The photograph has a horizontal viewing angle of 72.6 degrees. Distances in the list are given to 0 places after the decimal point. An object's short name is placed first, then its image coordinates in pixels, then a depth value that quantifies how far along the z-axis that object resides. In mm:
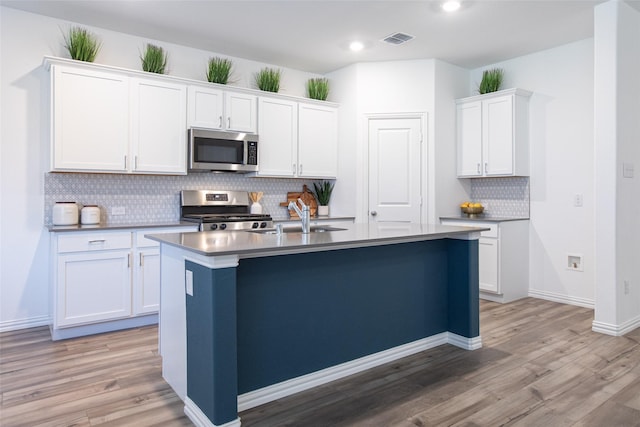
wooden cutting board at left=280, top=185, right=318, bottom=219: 5195
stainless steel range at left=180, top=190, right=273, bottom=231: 4117
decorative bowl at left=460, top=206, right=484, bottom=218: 5082
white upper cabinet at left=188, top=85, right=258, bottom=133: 4211
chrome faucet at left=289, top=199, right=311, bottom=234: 2822
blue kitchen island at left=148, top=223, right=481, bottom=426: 2043
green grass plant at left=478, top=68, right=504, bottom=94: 4949
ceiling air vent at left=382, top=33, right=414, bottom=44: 4238
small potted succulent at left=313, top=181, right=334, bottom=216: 5374
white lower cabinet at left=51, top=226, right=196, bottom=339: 3393
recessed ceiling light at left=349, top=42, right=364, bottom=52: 4438
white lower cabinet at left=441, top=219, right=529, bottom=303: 4551
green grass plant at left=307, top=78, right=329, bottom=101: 5246
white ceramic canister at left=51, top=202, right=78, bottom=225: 3639
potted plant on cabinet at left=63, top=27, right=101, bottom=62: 3678
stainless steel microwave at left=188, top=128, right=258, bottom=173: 4184
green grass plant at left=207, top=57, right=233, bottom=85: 4445
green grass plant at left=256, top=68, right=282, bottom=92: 4824
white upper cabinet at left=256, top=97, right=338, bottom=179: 4719
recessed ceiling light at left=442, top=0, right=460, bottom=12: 3496
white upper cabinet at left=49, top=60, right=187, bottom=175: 3551
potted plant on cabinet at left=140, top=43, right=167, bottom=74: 4086
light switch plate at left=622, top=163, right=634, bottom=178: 3546
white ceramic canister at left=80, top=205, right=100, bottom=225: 3738
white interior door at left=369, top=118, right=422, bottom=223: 5043
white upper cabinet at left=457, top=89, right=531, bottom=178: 4695
